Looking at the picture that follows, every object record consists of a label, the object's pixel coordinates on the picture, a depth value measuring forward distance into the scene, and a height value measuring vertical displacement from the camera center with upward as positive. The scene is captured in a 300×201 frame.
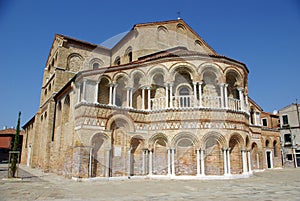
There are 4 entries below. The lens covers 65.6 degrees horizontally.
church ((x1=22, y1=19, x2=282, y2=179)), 13.19 +1.39
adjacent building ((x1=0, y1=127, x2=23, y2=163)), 44.91 -0.09
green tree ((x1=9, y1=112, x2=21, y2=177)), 13.50 -1.14
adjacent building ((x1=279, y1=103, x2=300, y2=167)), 30.98 +1.57
